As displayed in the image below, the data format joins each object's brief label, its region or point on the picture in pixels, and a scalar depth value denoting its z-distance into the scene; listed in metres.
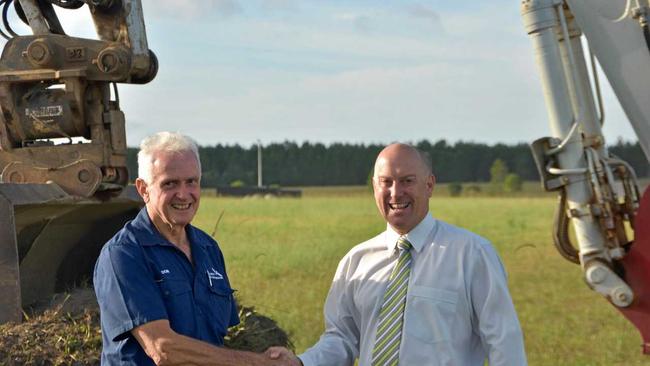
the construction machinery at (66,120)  6.06
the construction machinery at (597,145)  5.43
